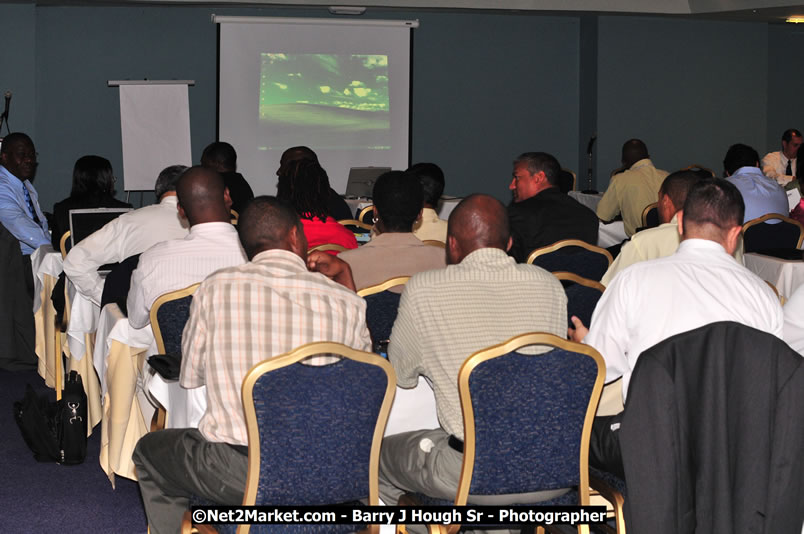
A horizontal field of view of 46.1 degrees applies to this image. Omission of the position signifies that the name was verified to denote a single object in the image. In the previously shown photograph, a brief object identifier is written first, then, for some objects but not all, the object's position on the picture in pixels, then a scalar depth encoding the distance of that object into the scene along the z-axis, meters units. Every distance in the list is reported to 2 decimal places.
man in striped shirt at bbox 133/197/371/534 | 2.57
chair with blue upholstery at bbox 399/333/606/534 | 2.52
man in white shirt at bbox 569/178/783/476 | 2.75
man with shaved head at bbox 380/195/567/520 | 2.69
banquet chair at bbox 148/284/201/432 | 3.29
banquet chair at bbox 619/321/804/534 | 2.21
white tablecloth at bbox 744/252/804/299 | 5.36
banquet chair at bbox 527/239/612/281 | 4.45
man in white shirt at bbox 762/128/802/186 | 9.71
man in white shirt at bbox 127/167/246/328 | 3.61
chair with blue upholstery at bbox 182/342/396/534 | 2.39
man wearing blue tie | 6.12
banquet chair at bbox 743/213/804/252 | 6.00
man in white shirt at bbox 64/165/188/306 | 4.52
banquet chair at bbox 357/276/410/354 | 3.36
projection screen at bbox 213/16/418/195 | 10.80
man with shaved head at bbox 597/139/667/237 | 7.79
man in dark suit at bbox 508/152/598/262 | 5.23
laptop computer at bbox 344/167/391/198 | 9.22
